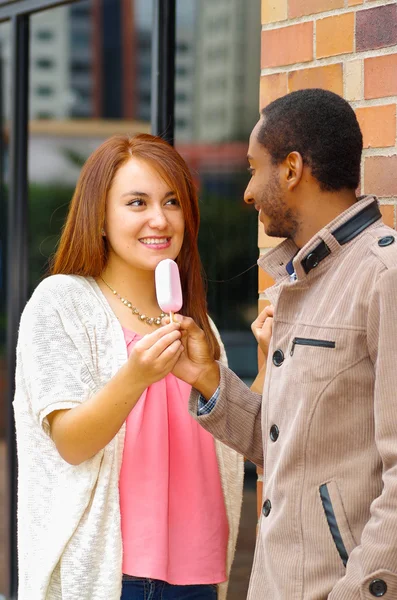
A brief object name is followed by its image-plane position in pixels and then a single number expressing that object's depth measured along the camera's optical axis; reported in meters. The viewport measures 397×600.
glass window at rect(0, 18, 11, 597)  6.59
